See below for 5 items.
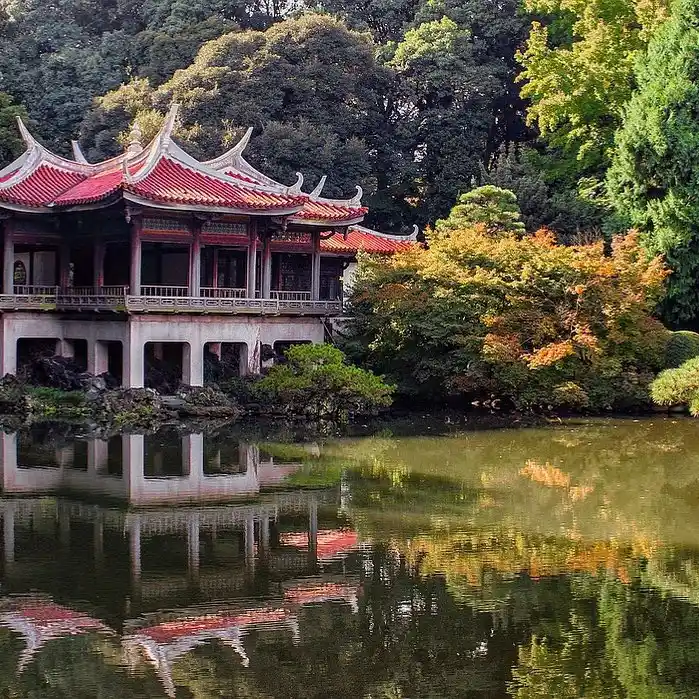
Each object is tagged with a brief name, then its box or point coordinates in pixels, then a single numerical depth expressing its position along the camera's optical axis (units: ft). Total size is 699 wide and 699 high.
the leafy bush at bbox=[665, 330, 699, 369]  93.97
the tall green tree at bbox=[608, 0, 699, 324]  102.68
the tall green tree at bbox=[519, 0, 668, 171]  120.26
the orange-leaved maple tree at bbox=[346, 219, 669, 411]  88.89
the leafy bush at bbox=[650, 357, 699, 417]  88.02
